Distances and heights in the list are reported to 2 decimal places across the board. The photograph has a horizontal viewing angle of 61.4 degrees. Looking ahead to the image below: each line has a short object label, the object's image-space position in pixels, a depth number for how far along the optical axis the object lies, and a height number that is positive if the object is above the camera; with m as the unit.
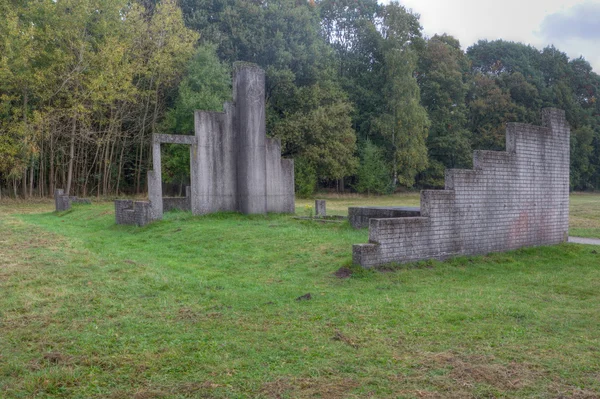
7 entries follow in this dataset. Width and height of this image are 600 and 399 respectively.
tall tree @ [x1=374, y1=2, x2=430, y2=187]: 42.72 +5.69
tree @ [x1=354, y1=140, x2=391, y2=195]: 43.81 +0.44
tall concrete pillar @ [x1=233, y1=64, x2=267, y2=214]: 19.42 +1.49
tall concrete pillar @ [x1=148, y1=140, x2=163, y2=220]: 17.88 -0.15
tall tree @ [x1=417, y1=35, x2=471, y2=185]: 47.97 +6.45
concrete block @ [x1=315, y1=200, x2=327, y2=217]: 20.14 -1.24
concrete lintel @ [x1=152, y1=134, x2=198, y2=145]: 18.08 +1.52
